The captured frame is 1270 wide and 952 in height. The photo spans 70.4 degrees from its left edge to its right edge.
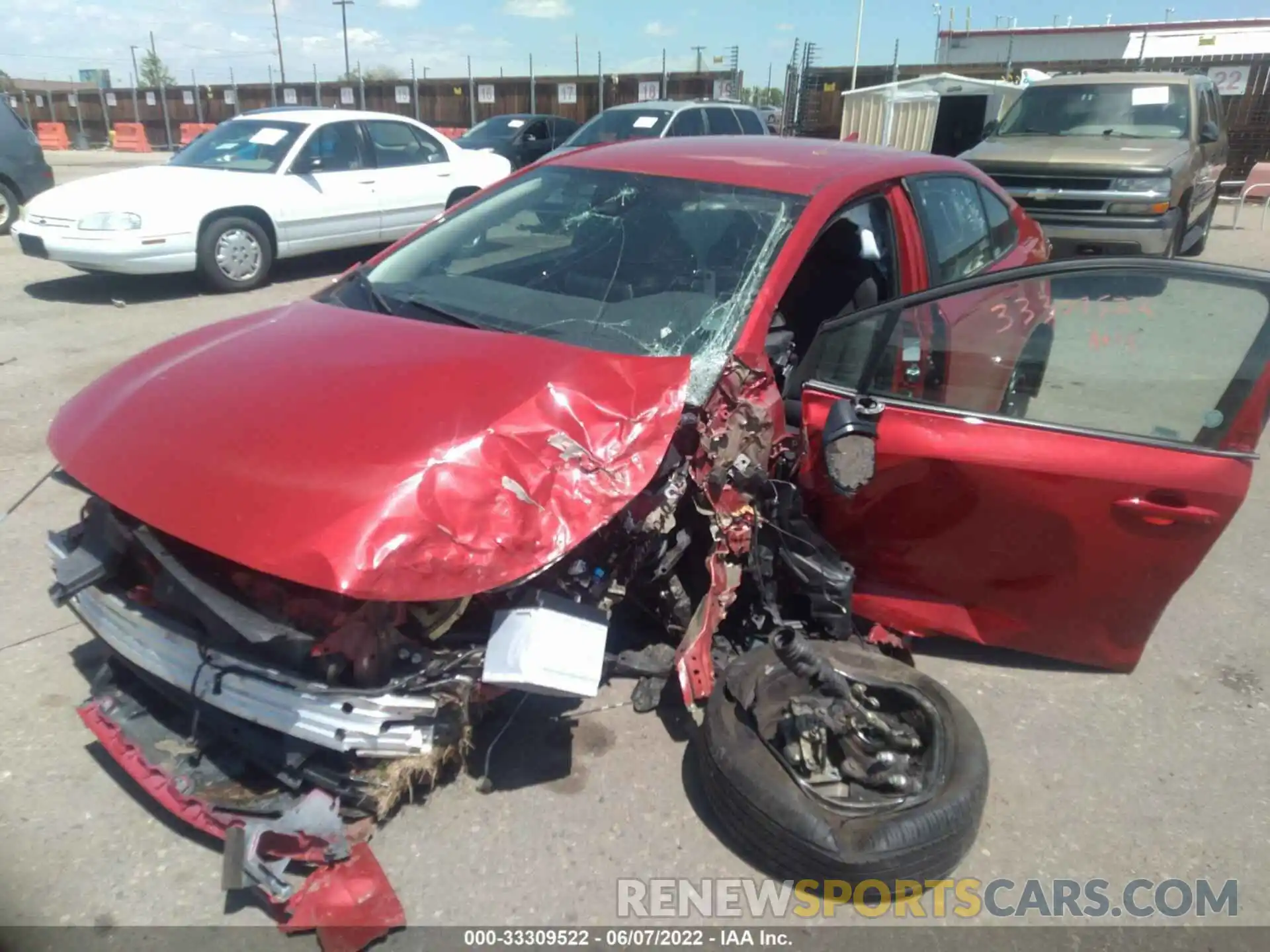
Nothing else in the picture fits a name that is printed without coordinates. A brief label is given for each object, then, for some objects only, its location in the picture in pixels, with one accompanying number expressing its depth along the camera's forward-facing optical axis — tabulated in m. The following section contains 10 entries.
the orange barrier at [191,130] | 26.48
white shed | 17.59
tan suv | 8.42
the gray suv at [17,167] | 10.56
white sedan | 7.68
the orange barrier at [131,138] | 29.67
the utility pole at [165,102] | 31.17
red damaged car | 2.18
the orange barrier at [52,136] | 29.59
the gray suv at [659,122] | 12.10
